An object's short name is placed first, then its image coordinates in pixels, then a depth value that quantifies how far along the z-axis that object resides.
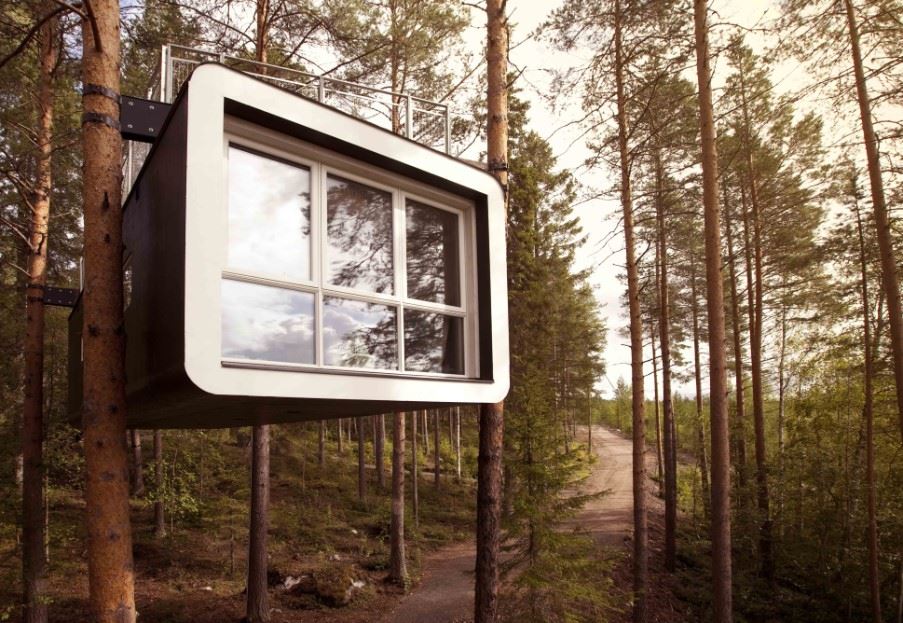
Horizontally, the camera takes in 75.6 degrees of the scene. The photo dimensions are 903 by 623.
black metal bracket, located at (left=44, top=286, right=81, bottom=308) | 8.17
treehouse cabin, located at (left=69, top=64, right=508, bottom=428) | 3.49
